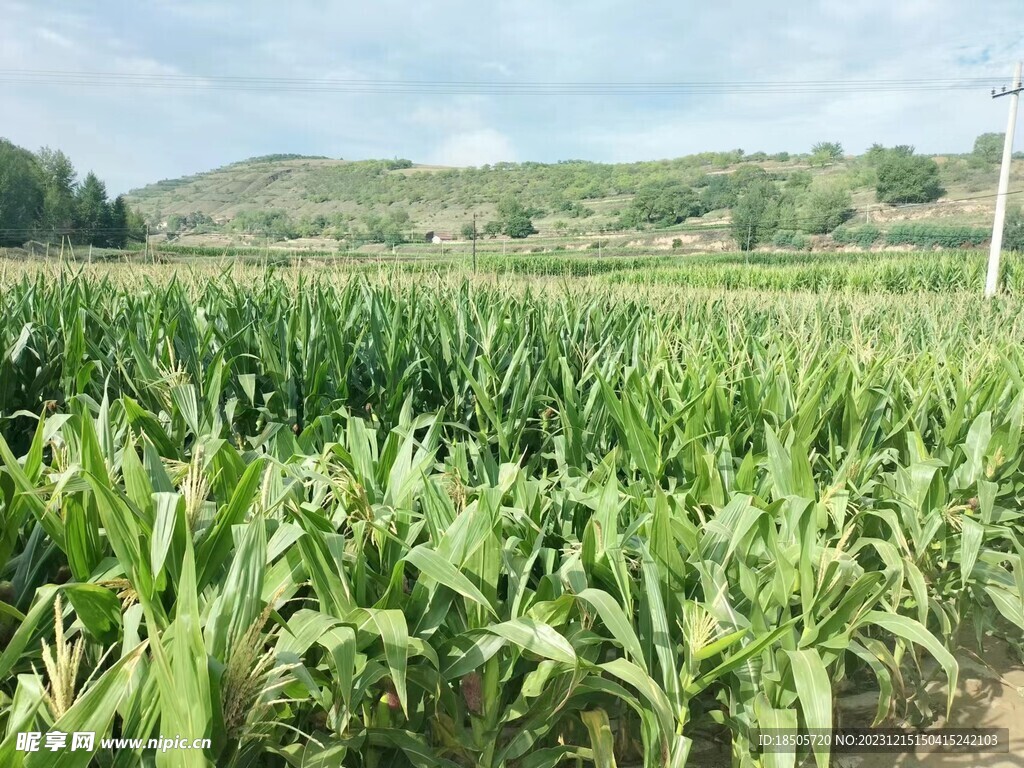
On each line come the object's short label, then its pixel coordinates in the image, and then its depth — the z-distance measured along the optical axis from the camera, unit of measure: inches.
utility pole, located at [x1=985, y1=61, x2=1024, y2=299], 517.0
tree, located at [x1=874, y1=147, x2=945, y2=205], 2566.4
